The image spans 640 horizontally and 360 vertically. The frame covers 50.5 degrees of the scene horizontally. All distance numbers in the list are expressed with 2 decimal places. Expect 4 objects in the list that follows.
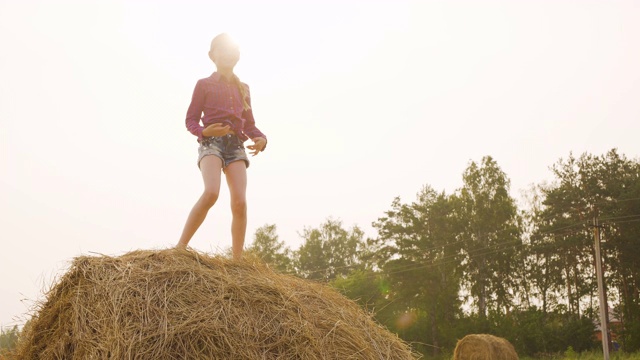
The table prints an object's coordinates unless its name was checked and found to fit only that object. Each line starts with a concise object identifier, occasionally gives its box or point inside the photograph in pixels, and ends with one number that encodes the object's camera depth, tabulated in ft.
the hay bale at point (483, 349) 77.36
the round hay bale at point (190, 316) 11.22
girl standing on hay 16.02
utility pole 87.76
